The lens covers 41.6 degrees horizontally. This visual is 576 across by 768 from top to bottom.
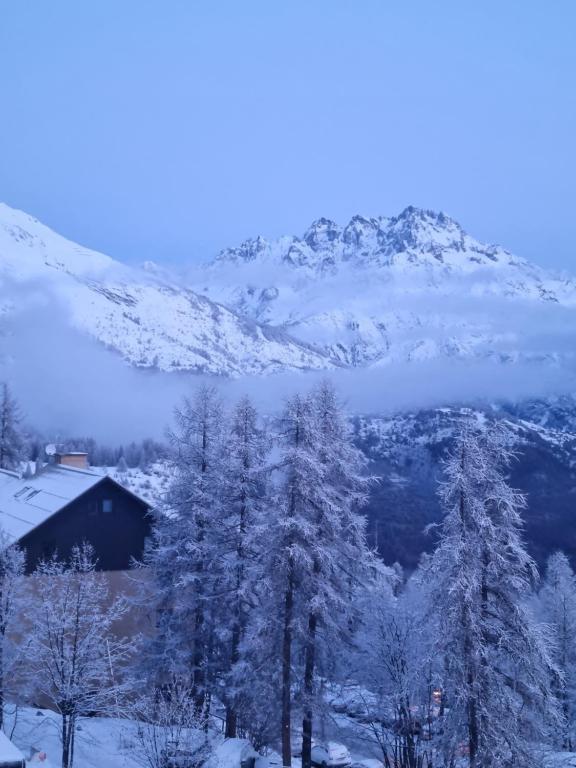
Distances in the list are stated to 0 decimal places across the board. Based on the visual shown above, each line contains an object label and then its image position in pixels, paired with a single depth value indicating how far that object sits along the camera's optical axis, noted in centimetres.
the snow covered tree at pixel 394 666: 2738
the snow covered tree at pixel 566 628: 4459
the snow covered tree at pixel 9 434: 5250
